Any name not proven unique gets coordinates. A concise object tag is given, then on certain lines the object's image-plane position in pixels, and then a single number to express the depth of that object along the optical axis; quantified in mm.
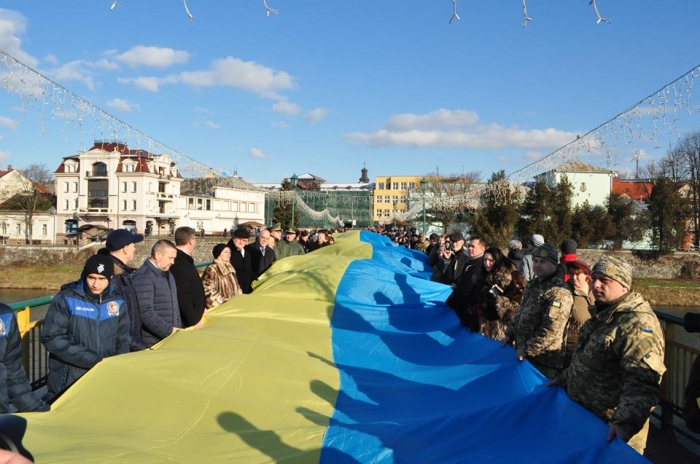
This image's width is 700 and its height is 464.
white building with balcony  58938
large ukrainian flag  2889
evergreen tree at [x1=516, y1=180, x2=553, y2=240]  40750
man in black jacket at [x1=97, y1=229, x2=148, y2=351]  4688
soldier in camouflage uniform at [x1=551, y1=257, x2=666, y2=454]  2807
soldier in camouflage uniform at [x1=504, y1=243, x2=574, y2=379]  4172
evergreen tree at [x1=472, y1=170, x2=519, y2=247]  39344
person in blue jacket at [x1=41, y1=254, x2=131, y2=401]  3824
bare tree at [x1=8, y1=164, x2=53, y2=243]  56125
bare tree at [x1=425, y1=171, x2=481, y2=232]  36375
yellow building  84875
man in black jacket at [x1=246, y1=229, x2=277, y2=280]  8578
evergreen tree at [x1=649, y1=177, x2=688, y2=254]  38781
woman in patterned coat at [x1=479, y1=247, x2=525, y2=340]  5492
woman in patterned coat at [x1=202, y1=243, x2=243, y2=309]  6625
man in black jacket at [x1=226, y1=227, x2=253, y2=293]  7965
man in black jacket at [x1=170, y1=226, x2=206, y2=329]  5402
